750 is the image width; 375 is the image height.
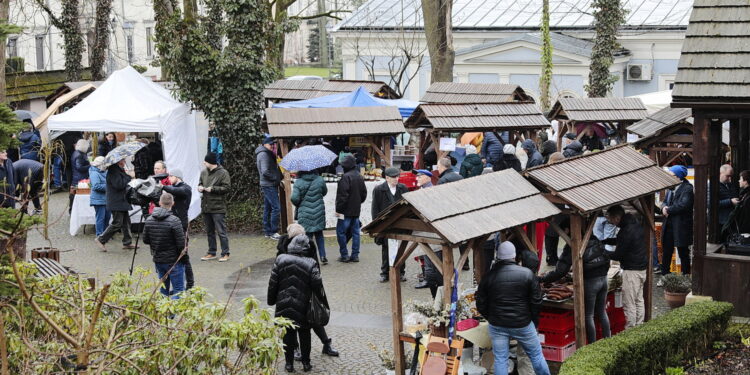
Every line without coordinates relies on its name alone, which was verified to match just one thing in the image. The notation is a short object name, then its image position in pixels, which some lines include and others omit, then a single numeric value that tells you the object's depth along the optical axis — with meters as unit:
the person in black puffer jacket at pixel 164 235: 12.91
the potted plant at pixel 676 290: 13.01
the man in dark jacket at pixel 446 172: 15.17
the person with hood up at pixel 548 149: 19.89
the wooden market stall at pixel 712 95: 12.19
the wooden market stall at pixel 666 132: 18.06
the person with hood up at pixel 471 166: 19.09
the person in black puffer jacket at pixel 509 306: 9.62
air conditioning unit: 39.62
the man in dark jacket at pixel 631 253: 11.76
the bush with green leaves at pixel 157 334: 7.48
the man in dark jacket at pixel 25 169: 18.77
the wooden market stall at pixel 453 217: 9.58
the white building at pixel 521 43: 39.59
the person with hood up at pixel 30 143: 21.83
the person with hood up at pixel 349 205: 16.16
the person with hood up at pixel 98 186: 17.83
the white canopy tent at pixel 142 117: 19.77
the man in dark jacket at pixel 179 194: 15.53
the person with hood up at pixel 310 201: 15.77
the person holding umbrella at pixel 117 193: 17.34
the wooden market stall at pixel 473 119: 19.44
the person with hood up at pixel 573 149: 19.56
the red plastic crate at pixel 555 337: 11.01
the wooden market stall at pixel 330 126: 18.14
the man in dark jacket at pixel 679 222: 14.22
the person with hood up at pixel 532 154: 18.59
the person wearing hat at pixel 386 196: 15.12
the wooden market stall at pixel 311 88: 25.38
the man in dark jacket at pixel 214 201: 16.27
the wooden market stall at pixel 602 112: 22.22
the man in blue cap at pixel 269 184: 18.03
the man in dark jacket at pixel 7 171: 17.00
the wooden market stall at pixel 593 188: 10.80
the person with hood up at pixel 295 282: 10.80
